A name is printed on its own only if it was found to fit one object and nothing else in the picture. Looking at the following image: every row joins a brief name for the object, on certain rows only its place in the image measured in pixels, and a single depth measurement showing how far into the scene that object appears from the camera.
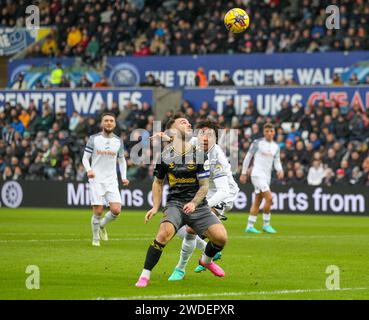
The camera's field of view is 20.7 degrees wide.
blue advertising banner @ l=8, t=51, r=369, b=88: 34.72
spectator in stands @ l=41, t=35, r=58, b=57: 40.25
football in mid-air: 22.33
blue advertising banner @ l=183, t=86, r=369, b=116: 32.41
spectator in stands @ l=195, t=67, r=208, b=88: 35.53
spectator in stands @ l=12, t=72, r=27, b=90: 39.00
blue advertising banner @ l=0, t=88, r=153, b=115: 36.06
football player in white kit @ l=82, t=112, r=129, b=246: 20.19
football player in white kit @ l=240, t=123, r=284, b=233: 24.11
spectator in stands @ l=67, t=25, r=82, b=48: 40.06
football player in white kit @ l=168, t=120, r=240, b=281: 15.84
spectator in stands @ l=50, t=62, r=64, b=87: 38.34
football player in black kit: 13.36
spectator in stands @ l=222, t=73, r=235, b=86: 34.78
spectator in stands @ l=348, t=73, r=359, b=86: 32.84
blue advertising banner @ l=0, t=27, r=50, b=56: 42.16
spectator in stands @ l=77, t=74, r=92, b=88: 37.69
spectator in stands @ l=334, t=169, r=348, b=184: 30.41
